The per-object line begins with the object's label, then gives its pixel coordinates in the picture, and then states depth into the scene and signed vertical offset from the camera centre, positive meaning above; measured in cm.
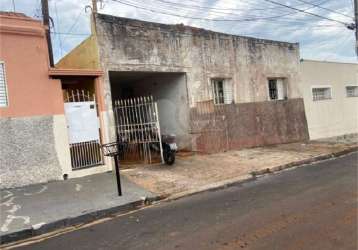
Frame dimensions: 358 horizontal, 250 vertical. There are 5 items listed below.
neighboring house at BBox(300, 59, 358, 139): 1881 +33
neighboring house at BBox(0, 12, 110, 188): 922 +53
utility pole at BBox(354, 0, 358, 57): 1550 +366
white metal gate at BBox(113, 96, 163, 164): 1194 -27
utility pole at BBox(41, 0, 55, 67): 1480 +474
